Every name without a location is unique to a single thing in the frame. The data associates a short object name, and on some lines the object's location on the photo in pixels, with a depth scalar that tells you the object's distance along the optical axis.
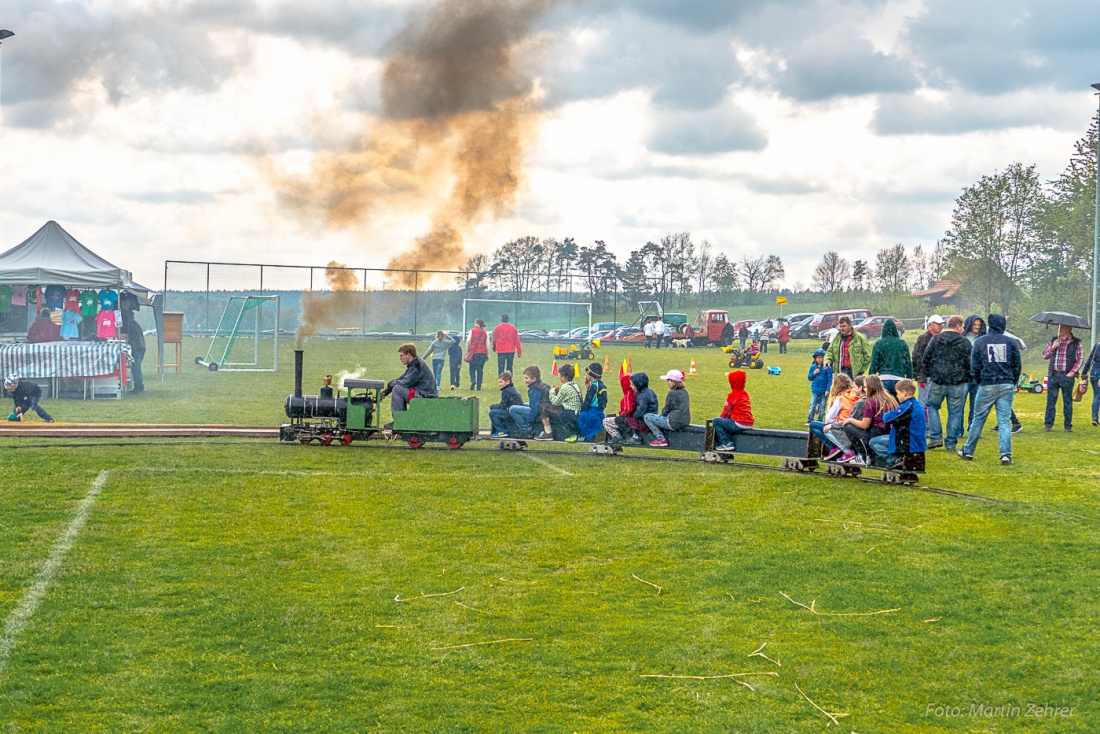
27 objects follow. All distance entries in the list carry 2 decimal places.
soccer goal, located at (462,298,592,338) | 50.41
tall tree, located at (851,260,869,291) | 89.69
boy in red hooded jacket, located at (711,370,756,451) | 14.29
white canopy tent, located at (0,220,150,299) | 23.42
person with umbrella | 17.84
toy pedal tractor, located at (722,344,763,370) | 37.25
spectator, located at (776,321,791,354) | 47.16
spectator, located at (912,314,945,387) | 15.43
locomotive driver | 16.22
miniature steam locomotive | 15.02
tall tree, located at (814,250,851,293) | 93.34
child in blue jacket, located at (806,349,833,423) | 17.33
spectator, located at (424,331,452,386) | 26.22
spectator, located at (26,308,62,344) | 24.45
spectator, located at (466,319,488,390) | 25.19
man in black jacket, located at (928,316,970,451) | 14.88
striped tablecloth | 22.44
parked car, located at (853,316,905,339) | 57.75
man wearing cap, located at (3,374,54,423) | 18.78
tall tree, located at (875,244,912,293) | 85.31
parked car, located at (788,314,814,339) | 60.53
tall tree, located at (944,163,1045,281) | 54.09
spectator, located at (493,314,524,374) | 24.58
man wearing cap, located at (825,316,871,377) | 16.39
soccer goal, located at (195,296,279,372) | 32.94
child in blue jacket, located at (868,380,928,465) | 12.26
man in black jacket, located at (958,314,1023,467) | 13.77
